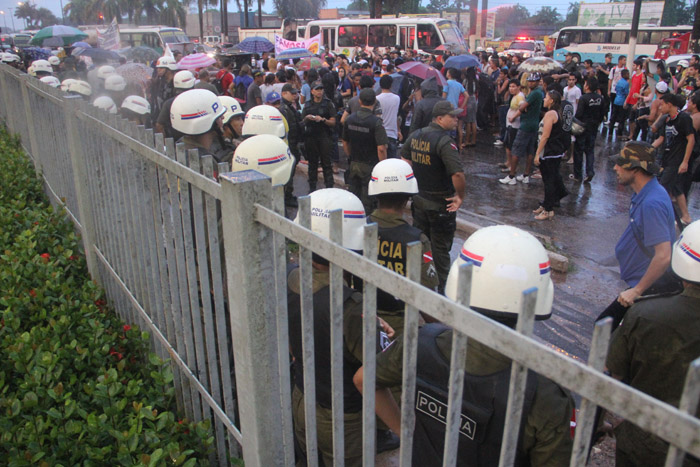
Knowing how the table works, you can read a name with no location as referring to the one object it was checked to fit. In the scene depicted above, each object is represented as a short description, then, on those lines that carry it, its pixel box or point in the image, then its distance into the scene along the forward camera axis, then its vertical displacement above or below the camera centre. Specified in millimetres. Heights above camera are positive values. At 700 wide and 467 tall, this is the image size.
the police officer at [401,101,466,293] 5188 -1312
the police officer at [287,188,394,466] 2219 -1178
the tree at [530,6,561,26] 90888 +3213
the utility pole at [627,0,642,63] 22156 +183
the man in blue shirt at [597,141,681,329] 3660 -1250
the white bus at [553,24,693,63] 29969 -186
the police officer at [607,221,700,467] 2377 -1267
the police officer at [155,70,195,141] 6938 -949
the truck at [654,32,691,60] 26578 -318
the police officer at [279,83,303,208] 8359 -1305
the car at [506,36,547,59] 41531 -701
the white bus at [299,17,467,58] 24438 +9
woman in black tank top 7762 -1525
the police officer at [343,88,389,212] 6793 -1261
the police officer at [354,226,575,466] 1620 -980
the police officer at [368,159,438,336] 3223 -1171
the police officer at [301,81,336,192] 8312 -1374
